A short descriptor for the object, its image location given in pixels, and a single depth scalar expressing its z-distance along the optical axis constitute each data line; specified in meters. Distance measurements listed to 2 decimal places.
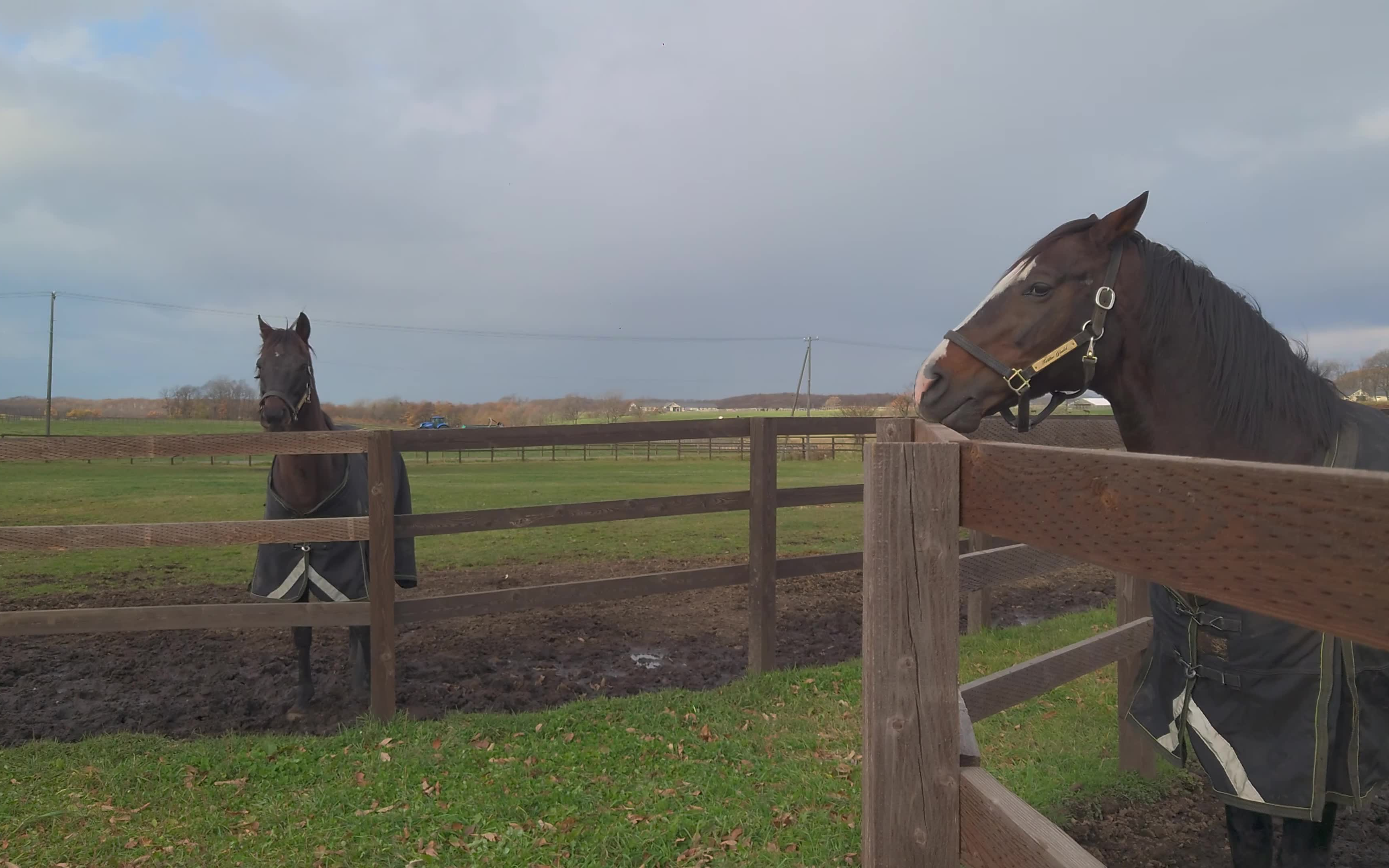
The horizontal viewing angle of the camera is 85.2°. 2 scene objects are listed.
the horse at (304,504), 4.80
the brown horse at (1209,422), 2.07
